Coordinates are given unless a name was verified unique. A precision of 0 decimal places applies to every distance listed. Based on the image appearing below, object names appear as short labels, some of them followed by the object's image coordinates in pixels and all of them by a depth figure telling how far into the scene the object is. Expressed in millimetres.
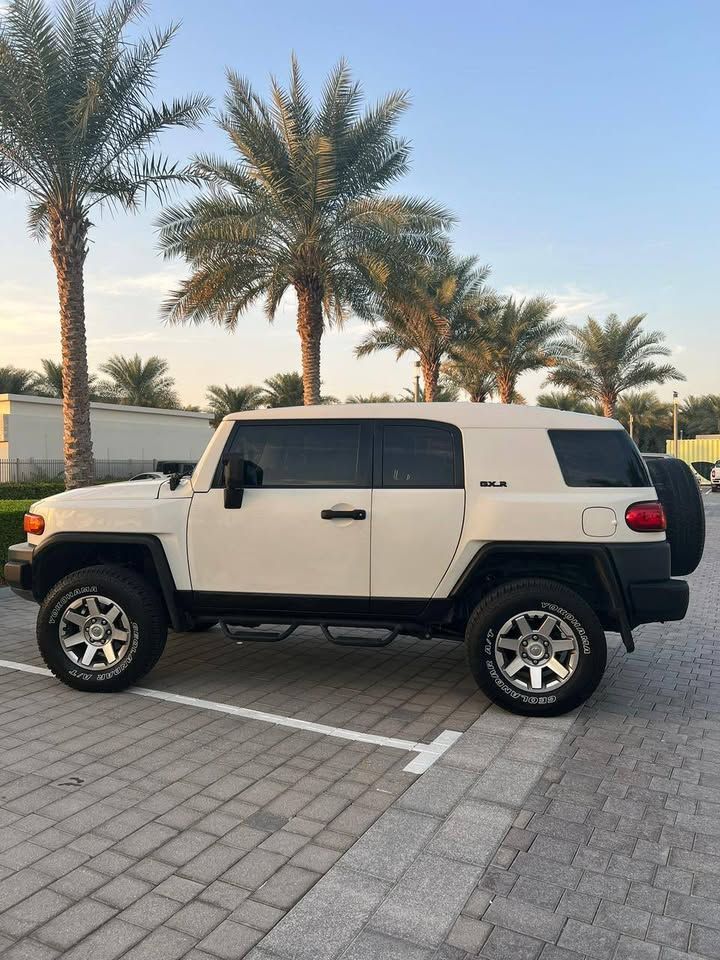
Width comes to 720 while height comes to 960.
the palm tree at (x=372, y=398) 47712
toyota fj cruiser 4871
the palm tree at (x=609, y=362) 34688
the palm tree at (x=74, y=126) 13633
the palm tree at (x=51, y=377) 38644
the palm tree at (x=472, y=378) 32500
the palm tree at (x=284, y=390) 42438
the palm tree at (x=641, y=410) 52562
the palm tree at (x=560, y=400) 48094
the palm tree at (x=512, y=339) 28312
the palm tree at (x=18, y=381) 38256
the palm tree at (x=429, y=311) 18906
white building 29234
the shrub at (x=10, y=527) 10609
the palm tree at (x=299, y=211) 16734
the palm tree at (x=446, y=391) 40019
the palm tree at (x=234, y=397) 43219
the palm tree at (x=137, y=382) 40875
